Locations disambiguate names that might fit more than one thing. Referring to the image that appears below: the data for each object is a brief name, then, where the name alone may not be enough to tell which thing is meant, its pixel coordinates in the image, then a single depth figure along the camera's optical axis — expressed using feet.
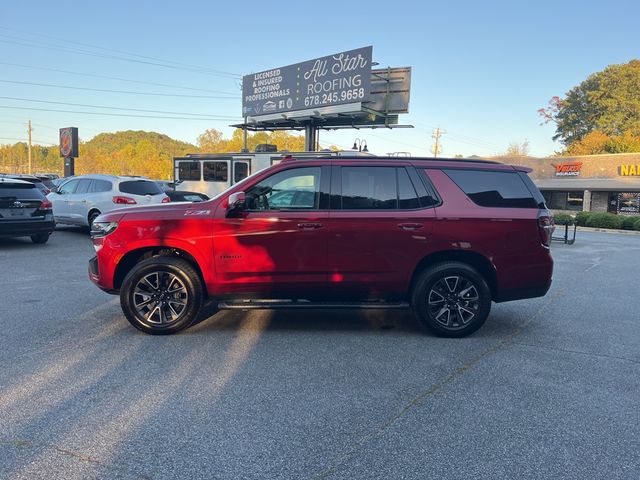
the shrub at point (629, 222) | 80.69
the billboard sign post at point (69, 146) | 105.91
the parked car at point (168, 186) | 70.14
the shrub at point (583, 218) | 87.56
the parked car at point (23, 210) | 34.83
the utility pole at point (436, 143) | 248.13
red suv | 16.85
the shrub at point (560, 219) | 84.51
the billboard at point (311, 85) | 79.77
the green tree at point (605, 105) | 176.04
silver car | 42.57
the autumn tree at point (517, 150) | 264.15
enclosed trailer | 54.75
